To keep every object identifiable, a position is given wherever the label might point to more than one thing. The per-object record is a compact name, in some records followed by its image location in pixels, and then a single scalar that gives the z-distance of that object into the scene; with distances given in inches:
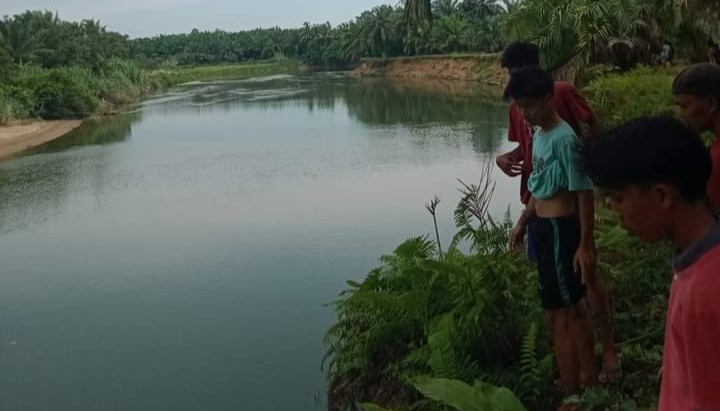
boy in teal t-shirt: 111.6
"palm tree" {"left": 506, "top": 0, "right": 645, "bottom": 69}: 465.4
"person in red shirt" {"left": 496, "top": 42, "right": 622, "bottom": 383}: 117.3
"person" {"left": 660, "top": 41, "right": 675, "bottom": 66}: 422.0
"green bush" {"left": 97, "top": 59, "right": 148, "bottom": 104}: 1594.5
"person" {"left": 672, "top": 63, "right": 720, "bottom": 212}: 102.3
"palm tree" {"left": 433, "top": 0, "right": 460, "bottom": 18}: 2158.0
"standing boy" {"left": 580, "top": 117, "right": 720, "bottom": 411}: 42.3
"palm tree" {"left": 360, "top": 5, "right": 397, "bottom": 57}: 2208.4
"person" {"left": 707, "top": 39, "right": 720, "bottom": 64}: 269.2
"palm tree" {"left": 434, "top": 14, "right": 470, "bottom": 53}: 1876.2
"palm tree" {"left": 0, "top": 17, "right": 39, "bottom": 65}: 1492.4
